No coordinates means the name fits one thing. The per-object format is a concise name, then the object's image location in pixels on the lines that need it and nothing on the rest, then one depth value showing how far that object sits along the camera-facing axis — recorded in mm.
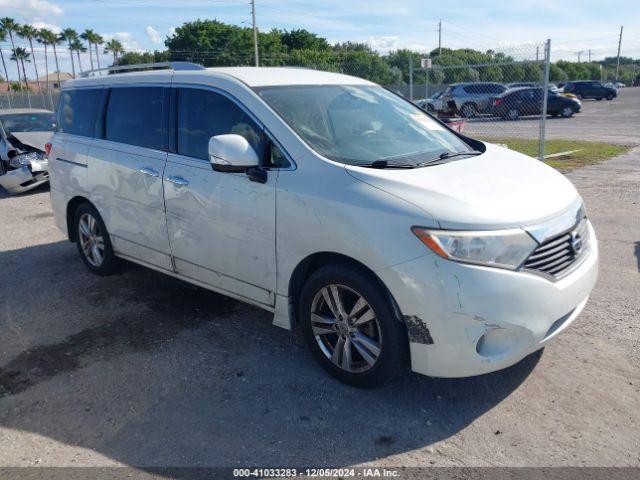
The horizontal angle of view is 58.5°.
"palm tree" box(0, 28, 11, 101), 77956
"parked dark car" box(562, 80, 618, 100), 44062
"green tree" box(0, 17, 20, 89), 78125
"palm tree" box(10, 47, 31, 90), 94800
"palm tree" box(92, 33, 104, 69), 94312
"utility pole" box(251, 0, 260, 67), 42606
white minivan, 3025
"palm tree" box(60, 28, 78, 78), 92000
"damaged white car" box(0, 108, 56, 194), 10538
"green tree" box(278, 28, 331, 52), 73625
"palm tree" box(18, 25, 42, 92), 86250
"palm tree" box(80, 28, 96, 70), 92306
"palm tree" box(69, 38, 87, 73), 94375
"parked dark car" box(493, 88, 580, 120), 22109
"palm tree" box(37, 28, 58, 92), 89812
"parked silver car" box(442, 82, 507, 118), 23734
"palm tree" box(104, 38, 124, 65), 91512
